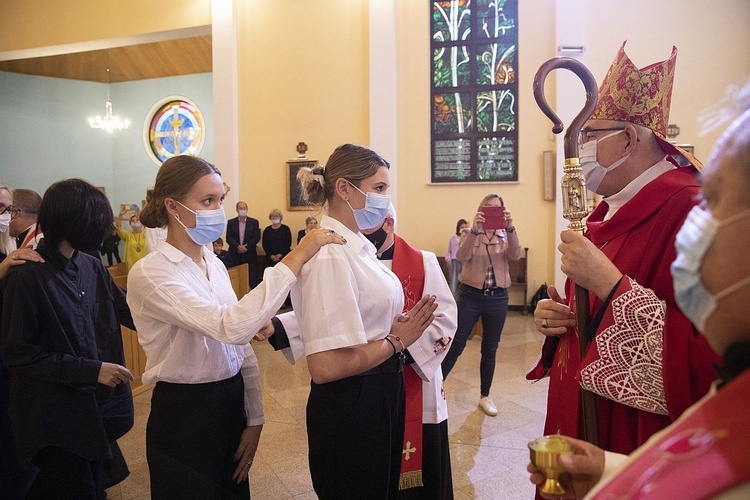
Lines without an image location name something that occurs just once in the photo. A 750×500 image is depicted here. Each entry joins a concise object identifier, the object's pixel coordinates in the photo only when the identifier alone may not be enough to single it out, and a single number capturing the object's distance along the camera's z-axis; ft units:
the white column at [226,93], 30.30
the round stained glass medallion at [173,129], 43.70
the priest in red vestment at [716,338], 1.89
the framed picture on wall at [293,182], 30.75
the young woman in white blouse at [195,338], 5.10
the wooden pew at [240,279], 20.56
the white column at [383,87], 28.84
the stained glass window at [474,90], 28.07
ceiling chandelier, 43.19
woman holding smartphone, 13.29
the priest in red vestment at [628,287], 3.81
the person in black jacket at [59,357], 6.18
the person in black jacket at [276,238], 29.76
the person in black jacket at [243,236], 29.38
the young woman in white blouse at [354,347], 4.84
